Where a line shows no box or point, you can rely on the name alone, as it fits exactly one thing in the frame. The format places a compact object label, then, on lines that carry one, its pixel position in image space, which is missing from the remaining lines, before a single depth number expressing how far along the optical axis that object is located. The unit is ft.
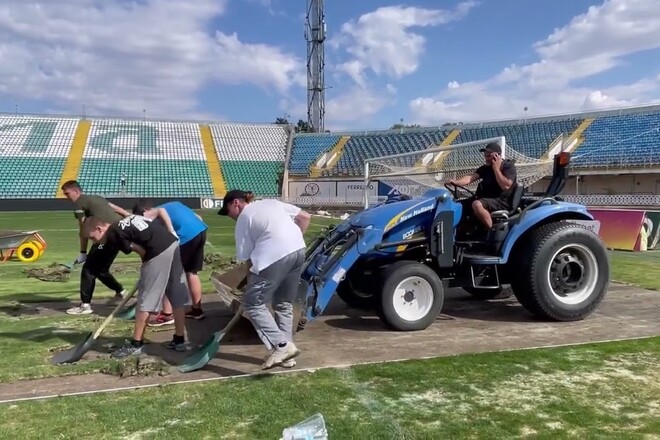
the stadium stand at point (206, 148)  130.11
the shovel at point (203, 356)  15.98
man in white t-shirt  15.40
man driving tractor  20.70
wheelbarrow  43.34
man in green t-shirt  23.72
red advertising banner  49.70
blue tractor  19.33
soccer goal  44.37
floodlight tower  170.09
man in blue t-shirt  21.84
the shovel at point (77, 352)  16.92
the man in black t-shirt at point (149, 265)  17.06
